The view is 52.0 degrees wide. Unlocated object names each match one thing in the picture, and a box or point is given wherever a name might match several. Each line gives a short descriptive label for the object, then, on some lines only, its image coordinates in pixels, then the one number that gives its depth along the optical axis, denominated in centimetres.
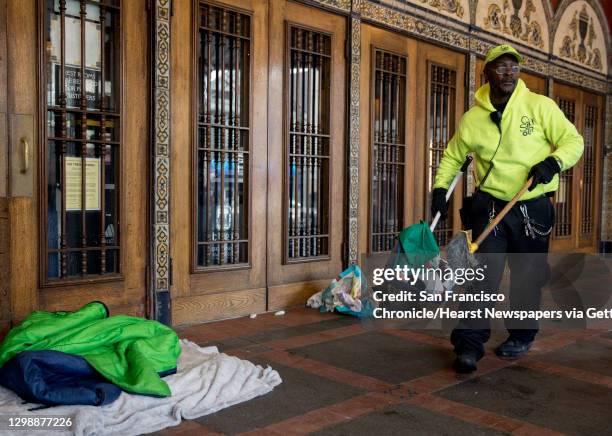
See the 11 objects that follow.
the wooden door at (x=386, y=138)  598
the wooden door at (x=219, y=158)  453
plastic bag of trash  510
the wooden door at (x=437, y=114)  664
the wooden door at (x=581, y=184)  922
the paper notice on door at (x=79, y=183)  400
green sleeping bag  293
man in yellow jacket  356
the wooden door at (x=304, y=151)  520
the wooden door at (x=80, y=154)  375
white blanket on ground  261
